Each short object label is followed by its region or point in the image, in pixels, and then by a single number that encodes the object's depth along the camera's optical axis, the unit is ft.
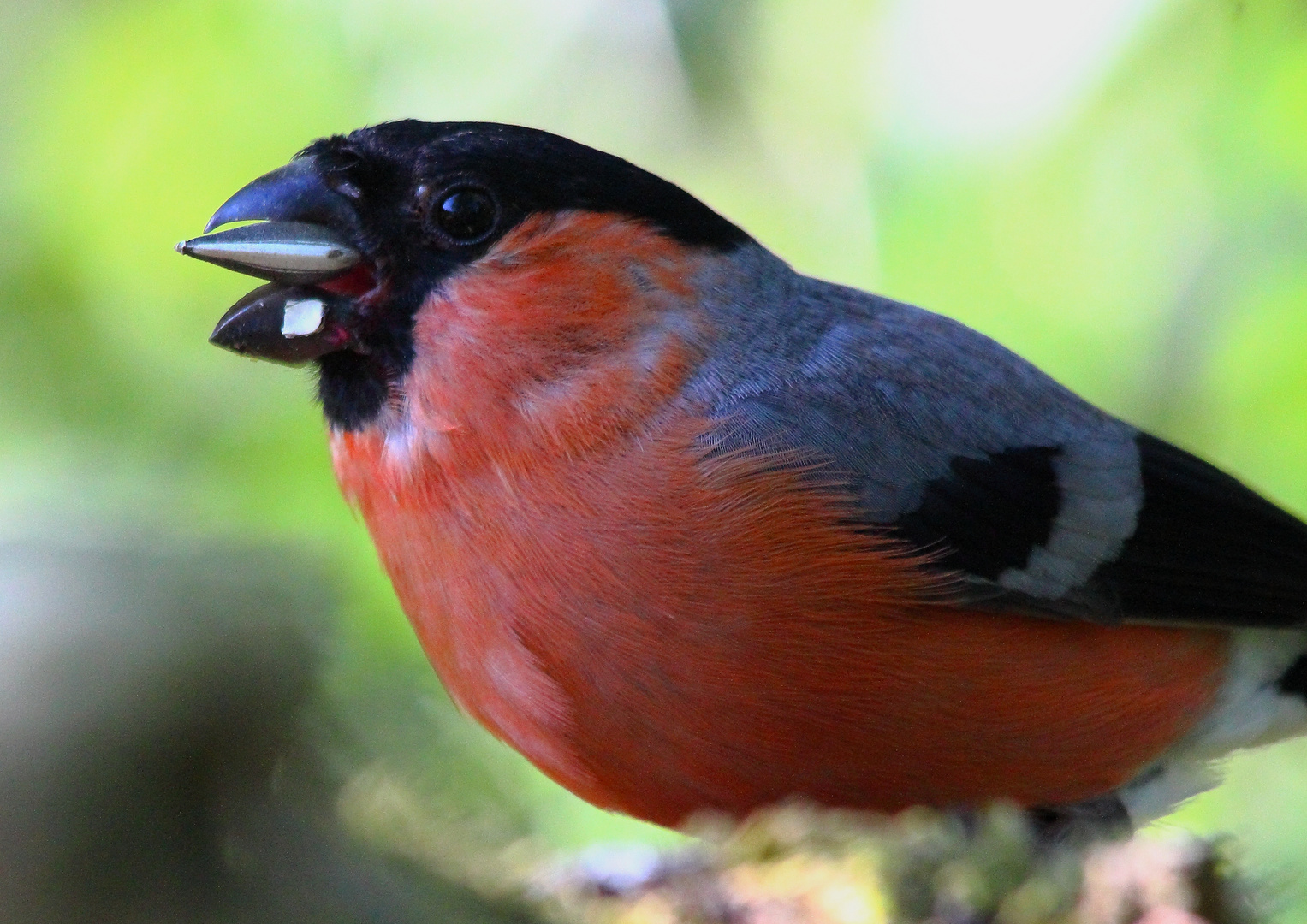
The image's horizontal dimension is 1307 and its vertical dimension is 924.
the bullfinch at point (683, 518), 14.08
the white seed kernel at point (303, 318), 15.08
